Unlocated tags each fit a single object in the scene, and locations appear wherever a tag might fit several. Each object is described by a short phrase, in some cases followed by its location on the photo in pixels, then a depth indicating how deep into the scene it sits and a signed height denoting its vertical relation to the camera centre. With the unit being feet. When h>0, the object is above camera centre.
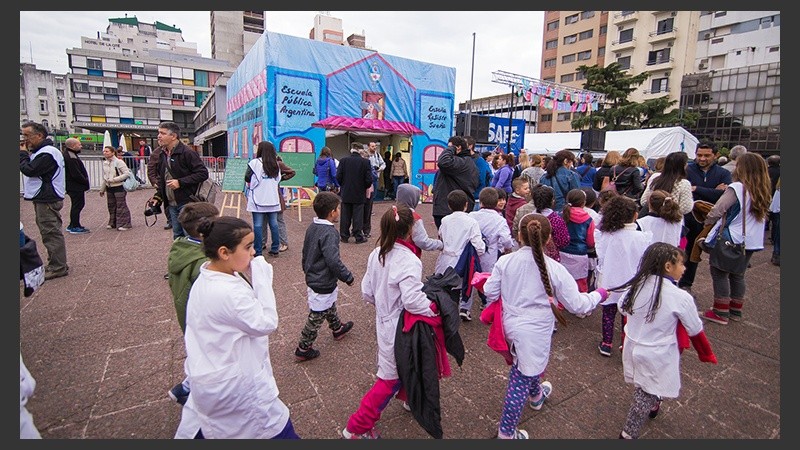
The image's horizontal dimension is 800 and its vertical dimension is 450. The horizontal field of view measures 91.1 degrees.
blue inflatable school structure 32.53 +6.78
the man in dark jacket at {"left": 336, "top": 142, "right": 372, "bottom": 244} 21.72 -0.63
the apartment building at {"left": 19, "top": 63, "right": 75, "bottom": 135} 179.73 +30.57
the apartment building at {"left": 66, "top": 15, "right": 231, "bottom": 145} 189.47 +41.21
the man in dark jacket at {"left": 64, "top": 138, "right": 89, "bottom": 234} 21.08 -0.55
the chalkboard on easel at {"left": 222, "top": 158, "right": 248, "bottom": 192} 26.40 -0.53
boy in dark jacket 9.68 -2.35
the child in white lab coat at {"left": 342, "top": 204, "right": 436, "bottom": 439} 7.11 -2.27
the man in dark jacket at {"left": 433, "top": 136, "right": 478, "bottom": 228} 16.24 +0.01
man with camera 14.94 -0.04
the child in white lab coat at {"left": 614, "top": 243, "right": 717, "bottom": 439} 7.16 -2.77
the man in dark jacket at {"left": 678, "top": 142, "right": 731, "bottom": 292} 14.83 +0.03
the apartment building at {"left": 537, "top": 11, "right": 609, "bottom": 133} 140.77 +48.89
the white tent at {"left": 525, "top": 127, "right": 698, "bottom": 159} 46.37 +5.30
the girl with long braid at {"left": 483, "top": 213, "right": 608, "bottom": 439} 7.21 -2.38
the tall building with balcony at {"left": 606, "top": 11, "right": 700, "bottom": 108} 103.86 +36.68
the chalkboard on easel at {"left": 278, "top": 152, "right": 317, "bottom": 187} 31.75 +0.39
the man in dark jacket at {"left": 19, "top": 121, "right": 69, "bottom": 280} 14.46 -0.88
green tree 89.15 +16.59
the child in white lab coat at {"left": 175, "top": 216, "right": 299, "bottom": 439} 5.36 -2.45
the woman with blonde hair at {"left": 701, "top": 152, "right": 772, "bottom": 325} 12.19 -1.10
